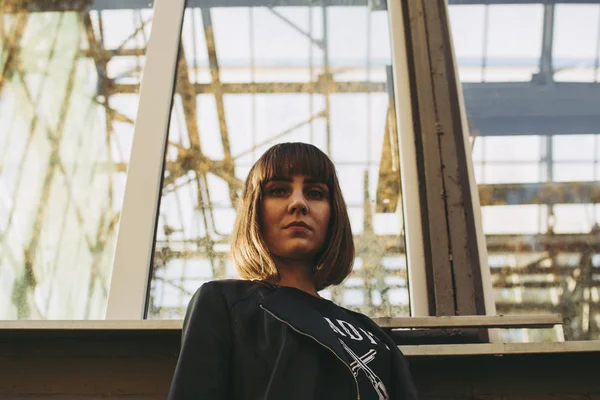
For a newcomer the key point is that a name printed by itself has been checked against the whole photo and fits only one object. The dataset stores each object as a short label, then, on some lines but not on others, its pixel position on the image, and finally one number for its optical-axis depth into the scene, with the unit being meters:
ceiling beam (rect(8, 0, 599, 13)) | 2.07
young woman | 0.99
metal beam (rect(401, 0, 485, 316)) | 1.54
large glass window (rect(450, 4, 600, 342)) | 1.60
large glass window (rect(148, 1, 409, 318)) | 1.65
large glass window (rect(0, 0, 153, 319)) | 1.63
